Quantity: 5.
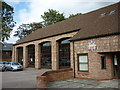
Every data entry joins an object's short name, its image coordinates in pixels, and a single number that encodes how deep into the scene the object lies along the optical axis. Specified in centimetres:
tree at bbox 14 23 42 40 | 3931
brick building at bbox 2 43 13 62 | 3871
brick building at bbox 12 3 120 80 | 927
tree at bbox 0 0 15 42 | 2556
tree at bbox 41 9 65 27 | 3566
